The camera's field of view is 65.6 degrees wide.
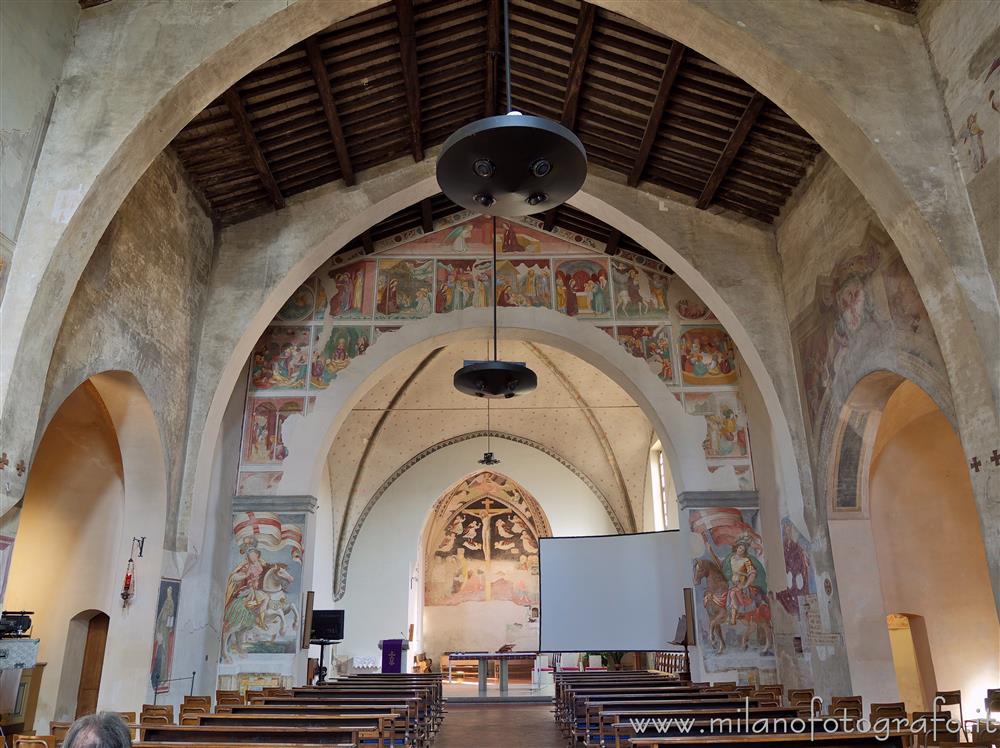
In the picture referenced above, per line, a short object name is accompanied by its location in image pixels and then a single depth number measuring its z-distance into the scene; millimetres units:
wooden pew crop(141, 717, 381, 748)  5539
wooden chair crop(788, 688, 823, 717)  8421
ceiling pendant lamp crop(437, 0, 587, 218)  4980
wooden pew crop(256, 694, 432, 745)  6992
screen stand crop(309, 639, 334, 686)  13148
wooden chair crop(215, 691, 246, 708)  8516
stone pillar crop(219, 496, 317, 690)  11461
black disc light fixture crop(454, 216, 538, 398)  10016
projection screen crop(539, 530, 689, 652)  13336
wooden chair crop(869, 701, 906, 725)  6820
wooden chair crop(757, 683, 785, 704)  8788
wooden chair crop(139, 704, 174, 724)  7121
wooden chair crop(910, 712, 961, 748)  6234
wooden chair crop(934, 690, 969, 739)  7729
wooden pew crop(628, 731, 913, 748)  4676
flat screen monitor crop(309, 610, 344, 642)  13328
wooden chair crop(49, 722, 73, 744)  6215
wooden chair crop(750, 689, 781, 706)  7742
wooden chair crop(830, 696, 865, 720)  7397
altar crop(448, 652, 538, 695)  16297
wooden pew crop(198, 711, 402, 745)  6410
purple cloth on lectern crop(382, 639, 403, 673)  16562
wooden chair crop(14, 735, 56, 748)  5082
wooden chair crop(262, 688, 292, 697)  8798
